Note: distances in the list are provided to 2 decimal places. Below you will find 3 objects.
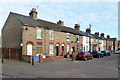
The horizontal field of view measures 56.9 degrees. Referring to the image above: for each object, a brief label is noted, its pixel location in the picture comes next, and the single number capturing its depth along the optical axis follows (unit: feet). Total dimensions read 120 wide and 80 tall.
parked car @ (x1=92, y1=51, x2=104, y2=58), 80.48
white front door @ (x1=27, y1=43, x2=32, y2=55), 59.98
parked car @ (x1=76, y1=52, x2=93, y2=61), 63.23
